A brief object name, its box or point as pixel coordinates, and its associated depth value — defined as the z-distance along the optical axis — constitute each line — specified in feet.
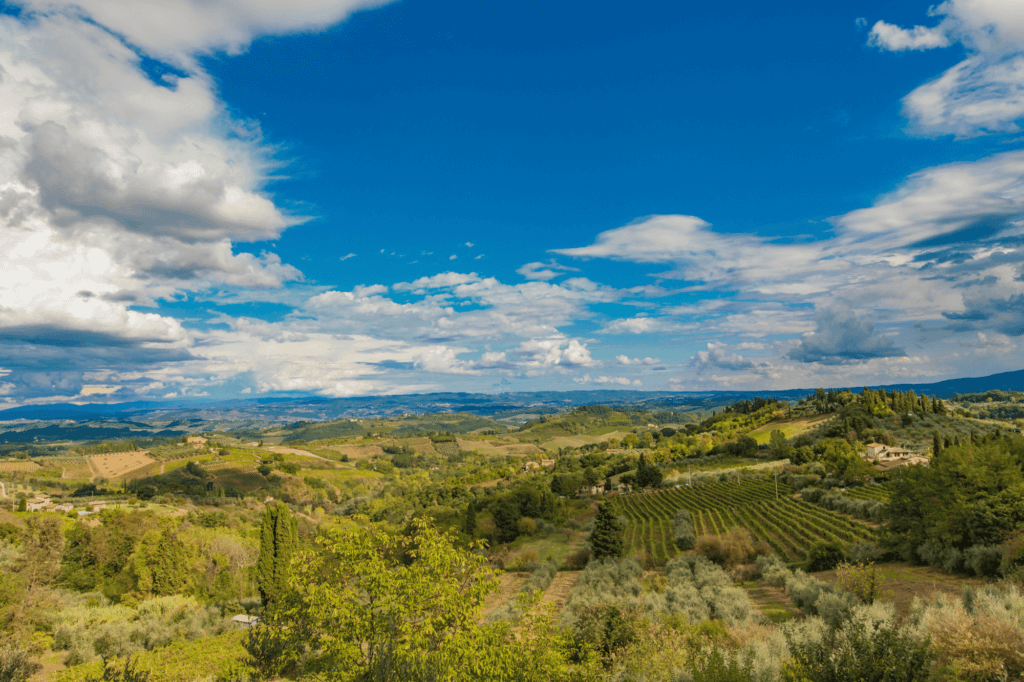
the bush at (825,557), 126.00
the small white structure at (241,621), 118.01
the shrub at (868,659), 41.06
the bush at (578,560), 171.49
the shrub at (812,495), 242.17
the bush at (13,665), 69.82
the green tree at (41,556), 113.60
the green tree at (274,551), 145.89
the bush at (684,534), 184.65
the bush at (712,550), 147.13
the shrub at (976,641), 40.40
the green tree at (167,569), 148.36
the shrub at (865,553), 119.65
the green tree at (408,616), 44.27
